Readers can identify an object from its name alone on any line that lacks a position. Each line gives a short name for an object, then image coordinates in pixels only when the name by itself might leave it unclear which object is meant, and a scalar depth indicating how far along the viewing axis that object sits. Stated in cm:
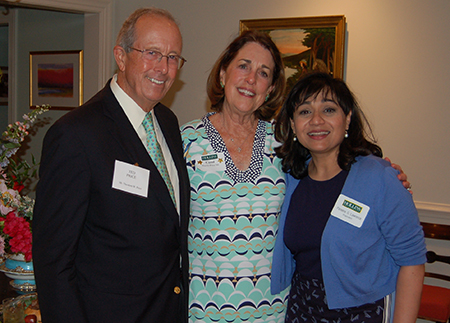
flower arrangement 190
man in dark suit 140
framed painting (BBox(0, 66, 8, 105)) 679
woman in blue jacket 180
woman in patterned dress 198
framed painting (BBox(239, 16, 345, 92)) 399
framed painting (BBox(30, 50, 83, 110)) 553
